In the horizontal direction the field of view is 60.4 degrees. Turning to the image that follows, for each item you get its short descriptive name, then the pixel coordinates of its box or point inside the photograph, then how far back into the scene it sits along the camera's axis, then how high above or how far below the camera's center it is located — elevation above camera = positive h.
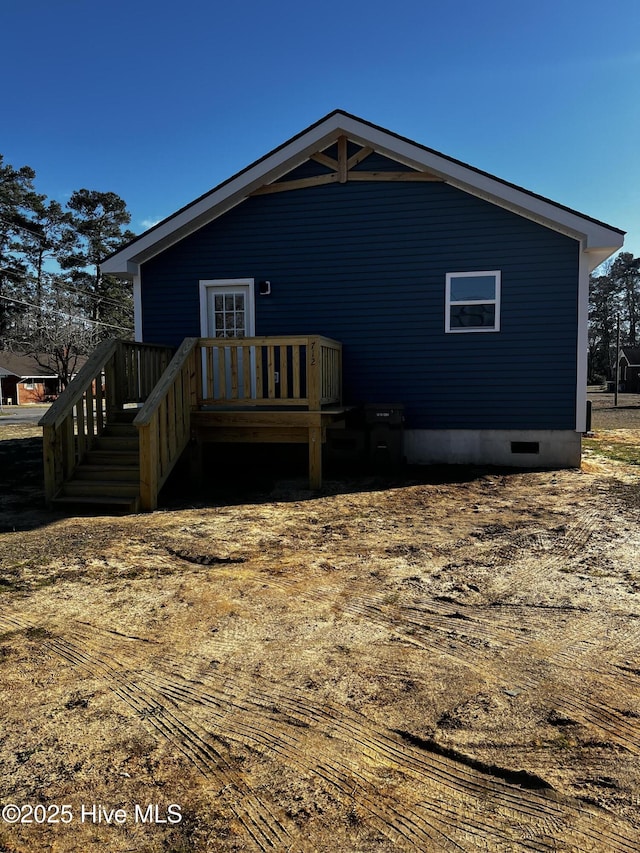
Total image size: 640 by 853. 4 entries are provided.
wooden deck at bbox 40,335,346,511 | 6.61 -0.34
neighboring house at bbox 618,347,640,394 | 44.84 +1.79
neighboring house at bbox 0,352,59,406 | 43.25 +1.05
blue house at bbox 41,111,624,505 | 8.95 +1.94
